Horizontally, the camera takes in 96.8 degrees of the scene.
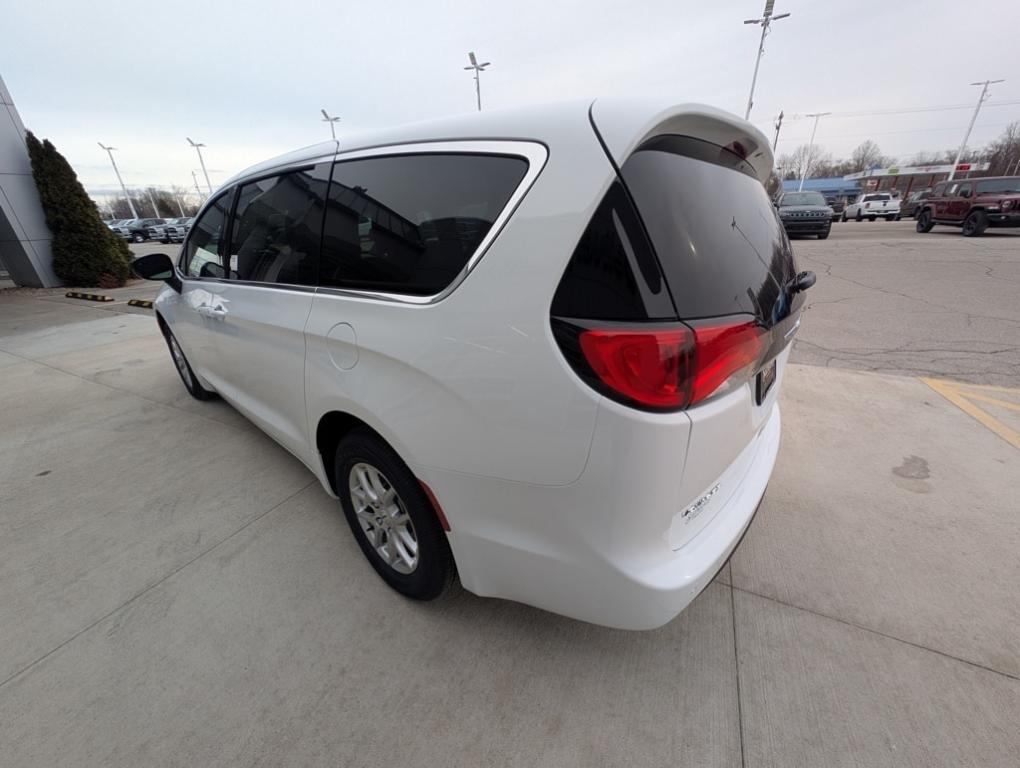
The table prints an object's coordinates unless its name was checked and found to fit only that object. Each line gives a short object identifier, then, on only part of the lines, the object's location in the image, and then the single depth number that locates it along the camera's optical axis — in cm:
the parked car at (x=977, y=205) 1373
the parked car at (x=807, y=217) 1541
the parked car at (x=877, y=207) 2901
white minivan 112
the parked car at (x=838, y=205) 3616
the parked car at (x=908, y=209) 2649
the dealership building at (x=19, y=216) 996
